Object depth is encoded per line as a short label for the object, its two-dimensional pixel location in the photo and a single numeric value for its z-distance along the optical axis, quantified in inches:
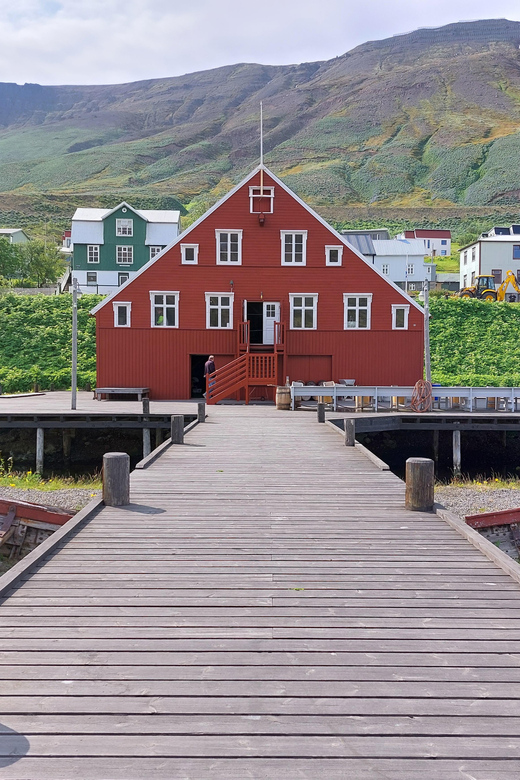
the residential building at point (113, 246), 2290.8
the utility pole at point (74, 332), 940.9
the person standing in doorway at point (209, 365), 1096.2
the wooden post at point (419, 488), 370.9
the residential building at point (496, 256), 2632.9
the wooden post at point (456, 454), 864.9
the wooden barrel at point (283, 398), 992.2
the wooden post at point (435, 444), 933.6
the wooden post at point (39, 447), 870.4
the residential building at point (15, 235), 3359.7
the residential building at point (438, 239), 3457.2
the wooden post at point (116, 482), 374.9
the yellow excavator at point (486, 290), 2214.6
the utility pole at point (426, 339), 1057.9
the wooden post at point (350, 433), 615.5
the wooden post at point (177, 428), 637.9
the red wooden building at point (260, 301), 1177.4
